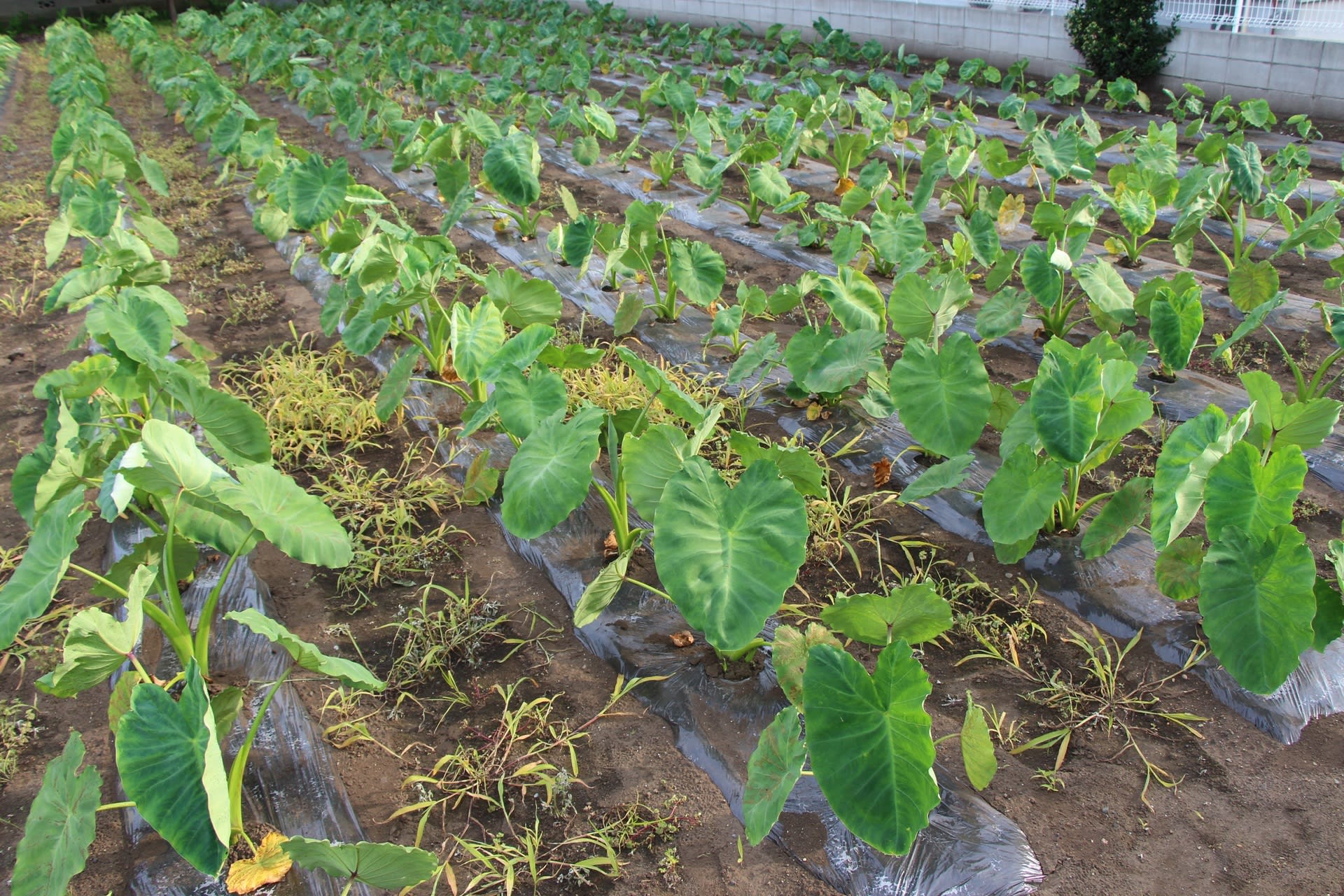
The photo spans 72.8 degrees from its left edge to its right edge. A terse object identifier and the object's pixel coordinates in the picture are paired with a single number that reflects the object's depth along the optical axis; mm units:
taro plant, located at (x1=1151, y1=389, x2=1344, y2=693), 1447
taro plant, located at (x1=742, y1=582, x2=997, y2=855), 1209
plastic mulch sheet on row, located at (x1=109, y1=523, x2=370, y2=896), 1403
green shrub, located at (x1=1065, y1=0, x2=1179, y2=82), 6184
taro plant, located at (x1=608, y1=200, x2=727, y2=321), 2867
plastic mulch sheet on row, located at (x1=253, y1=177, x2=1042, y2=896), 1382
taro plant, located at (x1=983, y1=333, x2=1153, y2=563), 1733
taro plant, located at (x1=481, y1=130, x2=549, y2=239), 3451
